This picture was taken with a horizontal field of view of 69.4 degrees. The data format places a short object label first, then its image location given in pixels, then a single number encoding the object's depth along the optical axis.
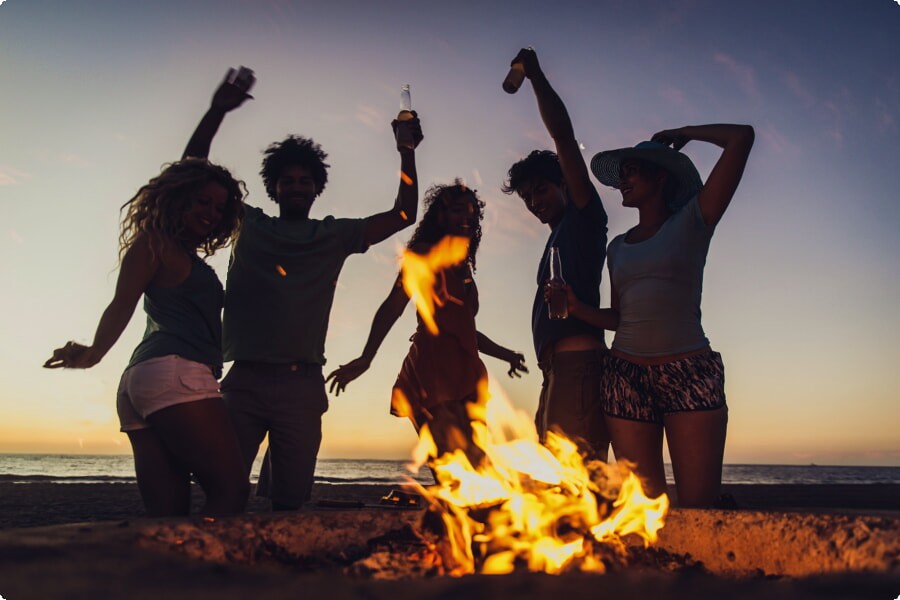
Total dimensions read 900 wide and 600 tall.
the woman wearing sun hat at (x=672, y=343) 3.17
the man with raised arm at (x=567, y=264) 3.56
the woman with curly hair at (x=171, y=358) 3.00
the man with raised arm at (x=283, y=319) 3.88
